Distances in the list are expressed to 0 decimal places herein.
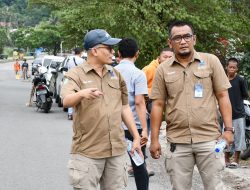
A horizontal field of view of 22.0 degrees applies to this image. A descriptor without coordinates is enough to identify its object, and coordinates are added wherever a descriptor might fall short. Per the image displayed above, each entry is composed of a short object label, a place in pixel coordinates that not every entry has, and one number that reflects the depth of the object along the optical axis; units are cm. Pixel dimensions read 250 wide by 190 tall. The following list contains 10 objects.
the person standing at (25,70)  4535
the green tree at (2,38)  10558
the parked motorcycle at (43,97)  1841
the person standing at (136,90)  705
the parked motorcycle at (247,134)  1028
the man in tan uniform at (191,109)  548
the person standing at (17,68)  4768
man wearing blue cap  530
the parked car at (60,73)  1820
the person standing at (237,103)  929
